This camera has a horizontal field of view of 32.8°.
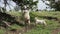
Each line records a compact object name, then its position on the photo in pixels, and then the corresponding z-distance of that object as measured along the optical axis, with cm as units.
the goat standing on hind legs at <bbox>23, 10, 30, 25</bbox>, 783
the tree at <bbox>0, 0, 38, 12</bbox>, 718
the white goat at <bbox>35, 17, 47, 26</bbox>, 772
